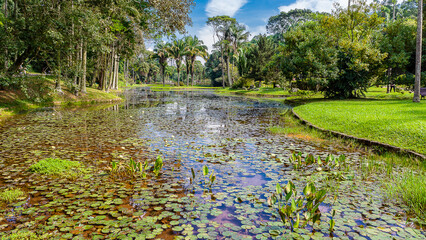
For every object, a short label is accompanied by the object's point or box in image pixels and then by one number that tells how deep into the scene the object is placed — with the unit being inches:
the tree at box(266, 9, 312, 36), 3062.5
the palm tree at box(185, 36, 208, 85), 2640.3
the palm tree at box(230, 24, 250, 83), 2333.9
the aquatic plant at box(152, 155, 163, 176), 202.4
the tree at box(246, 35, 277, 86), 1787.6
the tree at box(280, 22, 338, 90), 841.5
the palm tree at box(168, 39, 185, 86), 2613.2
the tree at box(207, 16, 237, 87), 2352.4
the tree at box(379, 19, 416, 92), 862.5
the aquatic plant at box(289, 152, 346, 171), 219.1
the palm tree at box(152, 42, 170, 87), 2694.4
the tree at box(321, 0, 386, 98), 823.7
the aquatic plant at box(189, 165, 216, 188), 186.2
